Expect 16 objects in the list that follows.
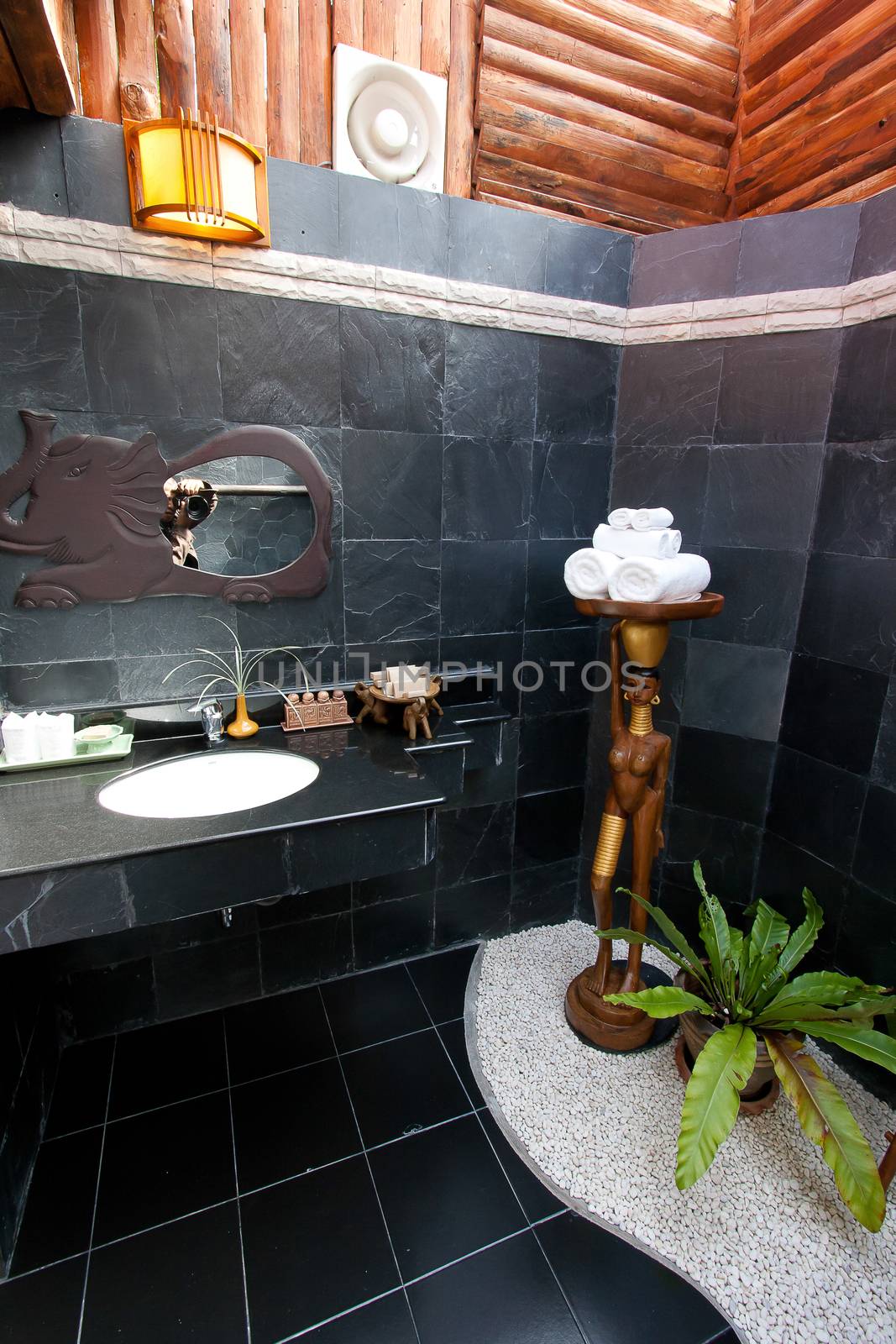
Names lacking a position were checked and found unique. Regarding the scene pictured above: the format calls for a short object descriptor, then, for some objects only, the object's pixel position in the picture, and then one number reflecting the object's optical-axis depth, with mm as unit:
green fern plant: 1468
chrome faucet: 1947
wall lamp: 1577
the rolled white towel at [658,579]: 1760
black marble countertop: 1400
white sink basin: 1773
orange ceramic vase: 2023
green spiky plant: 2047
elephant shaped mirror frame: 1762
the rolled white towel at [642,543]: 1817
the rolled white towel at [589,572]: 1853
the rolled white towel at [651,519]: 1812
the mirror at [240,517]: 1932
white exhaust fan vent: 2039
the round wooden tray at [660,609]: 1799
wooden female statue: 1947
